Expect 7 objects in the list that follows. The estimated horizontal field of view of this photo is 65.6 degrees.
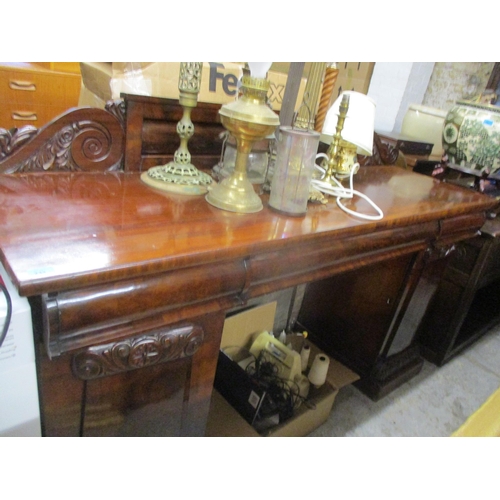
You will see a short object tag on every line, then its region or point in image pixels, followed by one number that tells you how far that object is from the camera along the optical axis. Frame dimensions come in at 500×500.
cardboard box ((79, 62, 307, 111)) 0.88
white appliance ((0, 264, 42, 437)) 0.50
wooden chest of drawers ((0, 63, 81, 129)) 1.75
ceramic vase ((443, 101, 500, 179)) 1.34
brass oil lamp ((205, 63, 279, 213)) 0.69
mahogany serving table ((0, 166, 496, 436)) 0.51
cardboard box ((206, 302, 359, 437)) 1.11
